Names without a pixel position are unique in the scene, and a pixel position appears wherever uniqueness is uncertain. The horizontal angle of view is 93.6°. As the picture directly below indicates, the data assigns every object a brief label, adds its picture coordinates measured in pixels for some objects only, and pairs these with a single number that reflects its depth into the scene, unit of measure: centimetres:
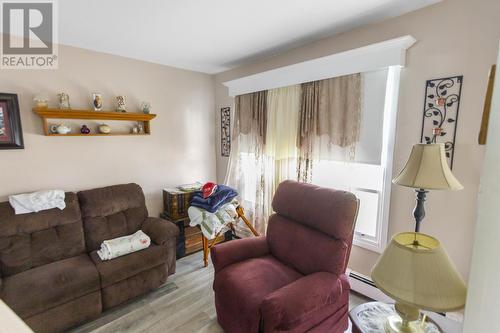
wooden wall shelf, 228
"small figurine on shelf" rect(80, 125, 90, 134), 253
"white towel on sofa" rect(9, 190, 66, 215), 212
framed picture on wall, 216
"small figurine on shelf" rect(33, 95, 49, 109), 226
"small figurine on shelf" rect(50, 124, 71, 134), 239
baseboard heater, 213
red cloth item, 279
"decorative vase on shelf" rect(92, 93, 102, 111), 256
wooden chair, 283
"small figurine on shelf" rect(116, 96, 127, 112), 273
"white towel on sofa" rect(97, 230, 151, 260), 218
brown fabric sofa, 179
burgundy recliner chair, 147
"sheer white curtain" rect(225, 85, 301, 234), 267
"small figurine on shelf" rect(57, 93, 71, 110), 238
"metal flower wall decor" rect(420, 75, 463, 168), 167
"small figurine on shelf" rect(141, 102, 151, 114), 293
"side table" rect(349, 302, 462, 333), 126
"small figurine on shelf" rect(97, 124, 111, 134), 264
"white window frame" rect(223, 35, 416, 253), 186
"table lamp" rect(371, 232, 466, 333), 90
